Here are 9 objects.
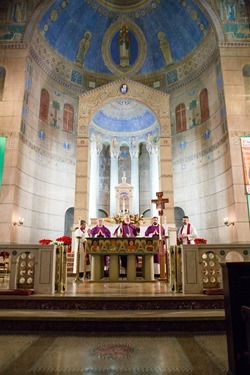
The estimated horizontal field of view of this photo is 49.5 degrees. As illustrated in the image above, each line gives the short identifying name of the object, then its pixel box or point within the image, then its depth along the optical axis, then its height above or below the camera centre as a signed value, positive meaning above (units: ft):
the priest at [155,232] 37.88 +3.22
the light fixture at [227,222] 45.65 +5.51
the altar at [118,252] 29.17 +0.39
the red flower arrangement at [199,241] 28.18 +1.47
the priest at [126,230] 37.46 +3.53
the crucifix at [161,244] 31.58 +1.31
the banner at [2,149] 46.73 +18.13
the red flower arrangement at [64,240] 31.40 +1.80
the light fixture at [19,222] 46.09 +5.65
